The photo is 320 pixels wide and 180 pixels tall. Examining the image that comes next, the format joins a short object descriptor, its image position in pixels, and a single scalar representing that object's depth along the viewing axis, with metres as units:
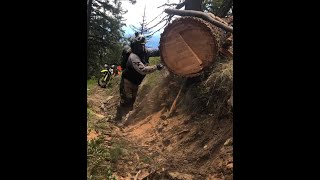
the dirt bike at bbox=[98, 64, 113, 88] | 9.96
